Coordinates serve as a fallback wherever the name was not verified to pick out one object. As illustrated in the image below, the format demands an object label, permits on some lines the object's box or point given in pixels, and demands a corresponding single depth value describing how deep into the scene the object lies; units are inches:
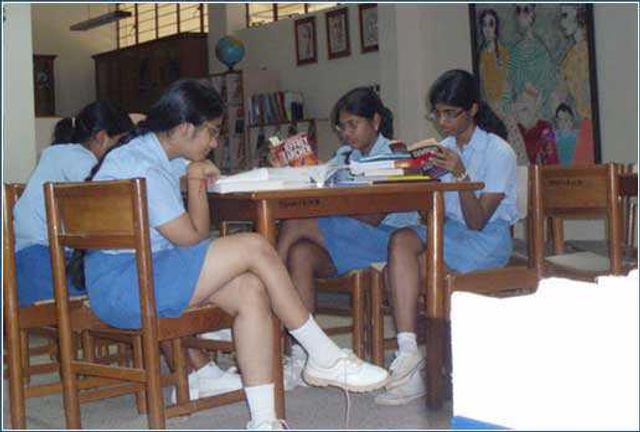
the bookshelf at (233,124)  355.6
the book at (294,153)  112.3
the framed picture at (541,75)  229.6
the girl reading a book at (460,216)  106.0
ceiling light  421.1
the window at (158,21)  438.9
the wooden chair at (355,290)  117.9
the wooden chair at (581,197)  106.5
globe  358.9
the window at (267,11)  386.0
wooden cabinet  412.8
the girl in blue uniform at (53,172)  105.6
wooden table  91.3
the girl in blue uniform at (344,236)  119.3
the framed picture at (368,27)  310.3
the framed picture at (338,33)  323.9
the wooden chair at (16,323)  96.0
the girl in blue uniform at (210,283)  88.1
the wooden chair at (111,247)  83.9
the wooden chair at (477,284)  103.3
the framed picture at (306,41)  339.9
